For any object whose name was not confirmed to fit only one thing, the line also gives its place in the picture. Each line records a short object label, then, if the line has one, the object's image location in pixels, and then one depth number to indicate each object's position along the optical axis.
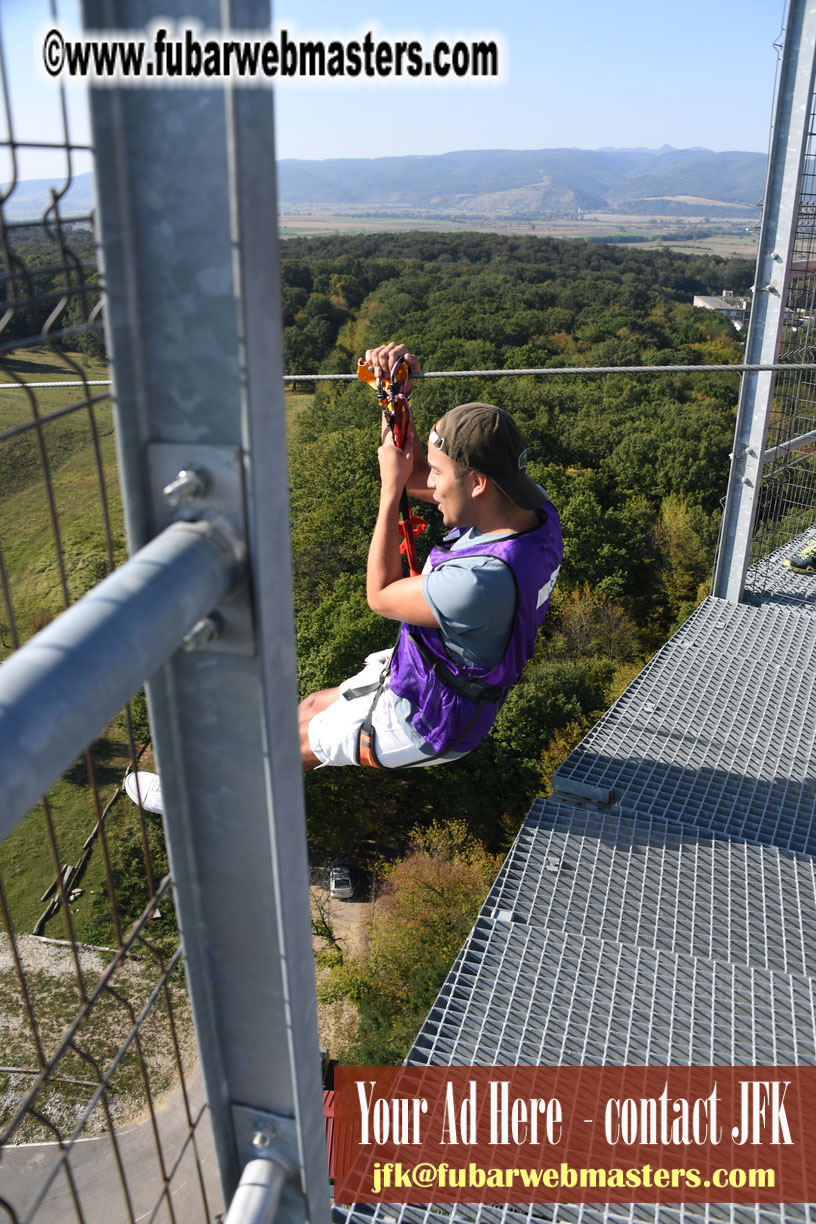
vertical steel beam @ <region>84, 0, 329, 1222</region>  1.18
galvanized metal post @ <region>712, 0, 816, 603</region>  9.47
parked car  21.53
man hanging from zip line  3.26
